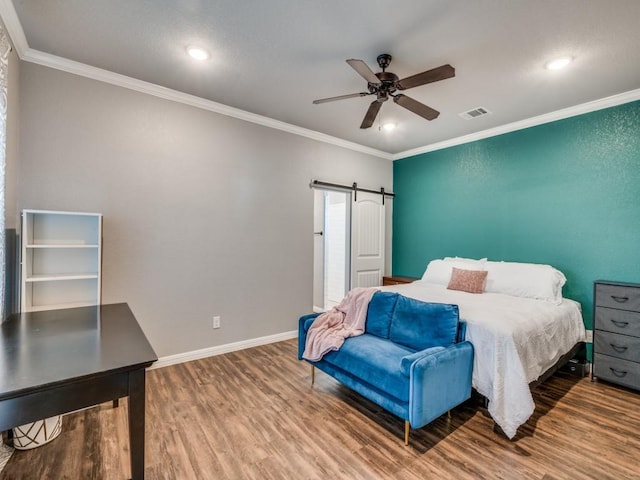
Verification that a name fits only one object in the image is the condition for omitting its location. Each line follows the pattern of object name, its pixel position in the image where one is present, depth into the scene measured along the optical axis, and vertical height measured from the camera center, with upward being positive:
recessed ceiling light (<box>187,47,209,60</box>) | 2.39 +1.44
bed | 2.06 -0.64
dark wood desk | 1.12 -0.54
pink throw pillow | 3.34 -0.44
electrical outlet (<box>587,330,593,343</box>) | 3.16 -0.95
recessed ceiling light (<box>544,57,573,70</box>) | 2.46 +1.45
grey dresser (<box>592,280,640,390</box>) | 2.70 -0.81
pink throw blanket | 2.54 -0.77
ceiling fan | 2.07 +1.14
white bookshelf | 2.44 -0.20
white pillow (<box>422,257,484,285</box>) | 3.73 -0.34
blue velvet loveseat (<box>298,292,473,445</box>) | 1.91 -0.82
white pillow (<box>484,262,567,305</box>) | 3.09 -0.41
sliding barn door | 4.70 -0.01
